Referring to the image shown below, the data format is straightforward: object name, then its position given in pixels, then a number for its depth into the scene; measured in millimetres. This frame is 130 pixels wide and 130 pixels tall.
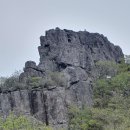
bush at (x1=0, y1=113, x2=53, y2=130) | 48844
